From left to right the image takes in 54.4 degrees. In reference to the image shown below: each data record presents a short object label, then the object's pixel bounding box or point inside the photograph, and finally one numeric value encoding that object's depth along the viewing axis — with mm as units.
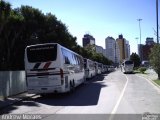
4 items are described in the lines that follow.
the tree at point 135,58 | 49786
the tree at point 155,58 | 15984
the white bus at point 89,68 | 19606
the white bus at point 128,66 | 31384
